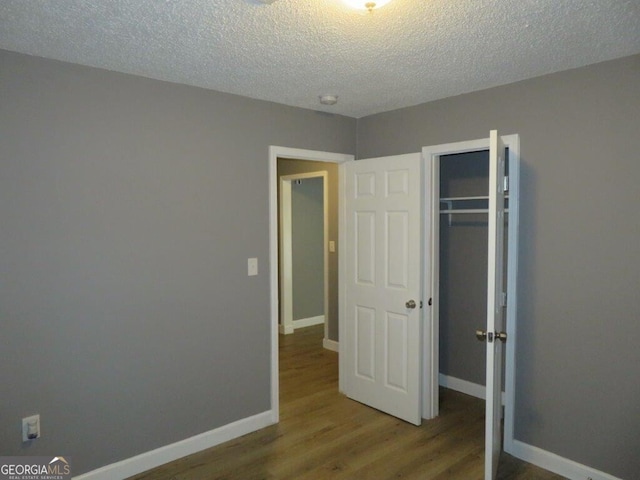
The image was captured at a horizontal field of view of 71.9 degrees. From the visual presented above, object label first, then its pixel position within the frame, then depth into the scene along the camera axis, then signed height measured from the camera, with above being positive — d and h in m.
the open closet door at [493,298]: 2.33 -0.39
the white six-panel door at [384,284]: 3.30 -0.46
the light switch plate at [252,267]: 3.19 -0.30
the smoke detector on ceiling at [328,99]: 3.07 +0.90
